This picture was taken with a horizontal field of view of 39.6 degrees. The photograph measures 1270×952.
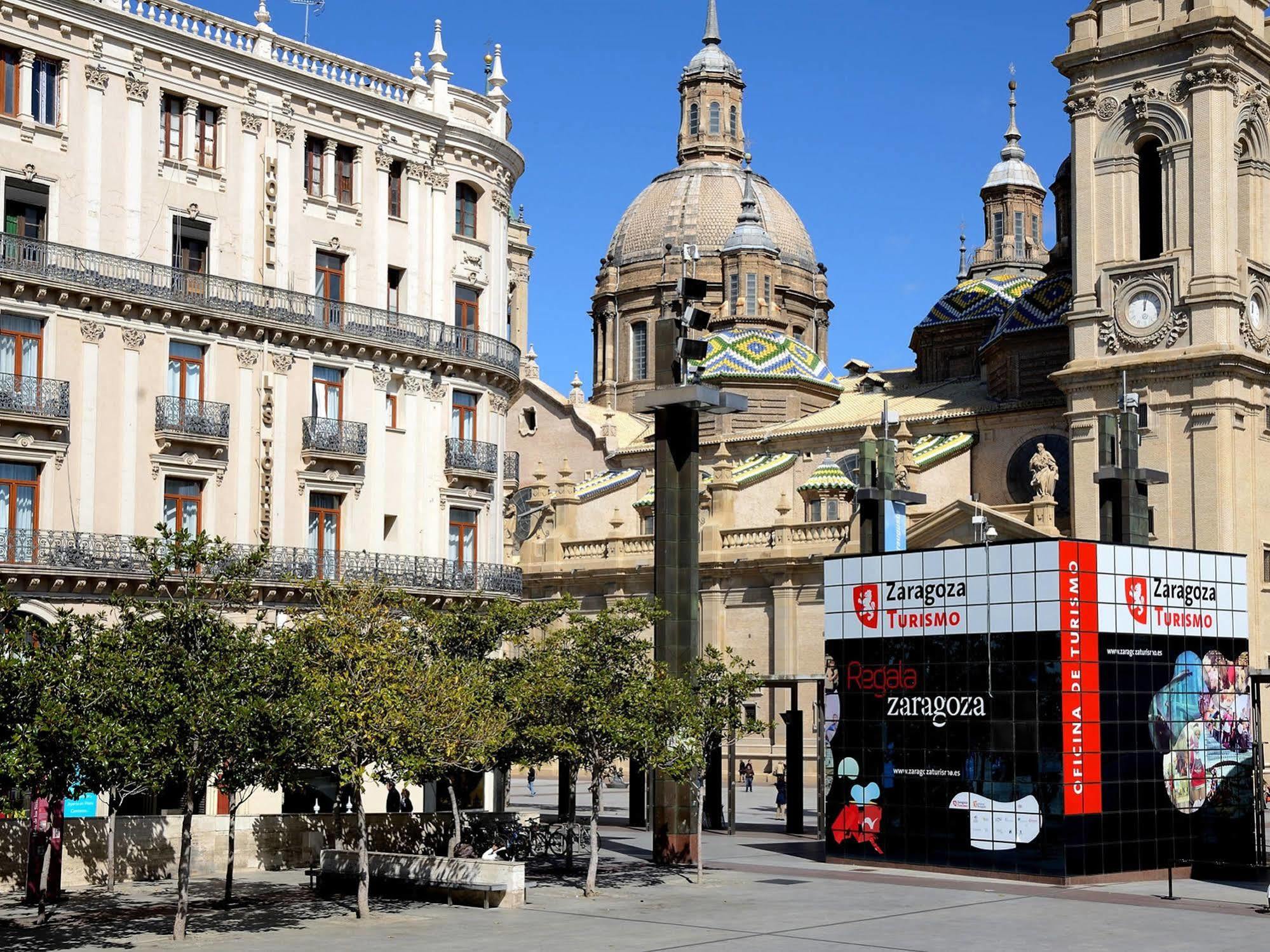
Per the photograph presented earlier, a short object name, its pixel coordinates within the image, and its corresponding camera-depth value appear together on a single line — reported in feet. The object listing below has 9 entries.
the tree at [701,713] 103.40
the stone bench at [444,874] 94.68
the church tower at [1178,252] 187.73
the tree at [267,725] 83.51
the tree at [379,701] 89.56
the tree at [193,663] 81.66
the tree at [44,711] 77.51
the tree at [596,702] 99.71
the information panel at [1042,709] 108.37
